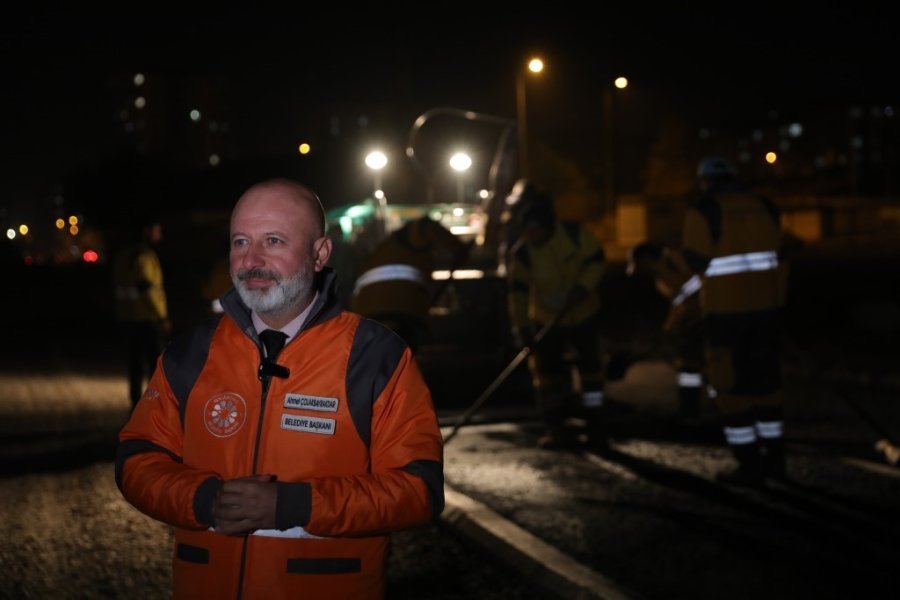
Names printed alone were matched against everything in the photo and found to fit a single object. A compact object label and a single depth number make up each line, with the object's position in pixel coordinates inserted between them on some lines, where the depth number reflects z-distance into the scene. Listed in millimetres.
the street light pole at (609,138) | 38469
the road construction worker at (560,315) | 9023
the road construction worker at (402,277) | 8219
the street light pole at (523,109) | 23031
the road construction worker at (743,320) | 7402
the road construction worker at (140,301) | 11289
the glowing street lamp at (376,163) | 17344
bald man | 2740
